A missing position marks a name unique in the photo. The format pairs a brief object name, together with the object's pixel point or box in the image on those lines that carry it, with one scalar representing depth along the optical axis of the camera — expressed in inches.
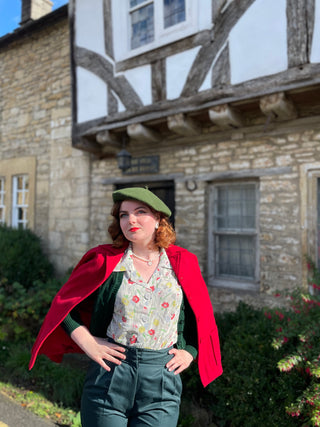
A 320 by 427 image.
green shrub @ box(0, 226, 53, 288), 236.2
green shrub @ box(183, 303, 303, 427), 103.6
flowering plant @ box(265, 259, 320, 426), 90.8
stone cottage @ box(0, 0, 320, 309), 162.7
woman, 62.8
